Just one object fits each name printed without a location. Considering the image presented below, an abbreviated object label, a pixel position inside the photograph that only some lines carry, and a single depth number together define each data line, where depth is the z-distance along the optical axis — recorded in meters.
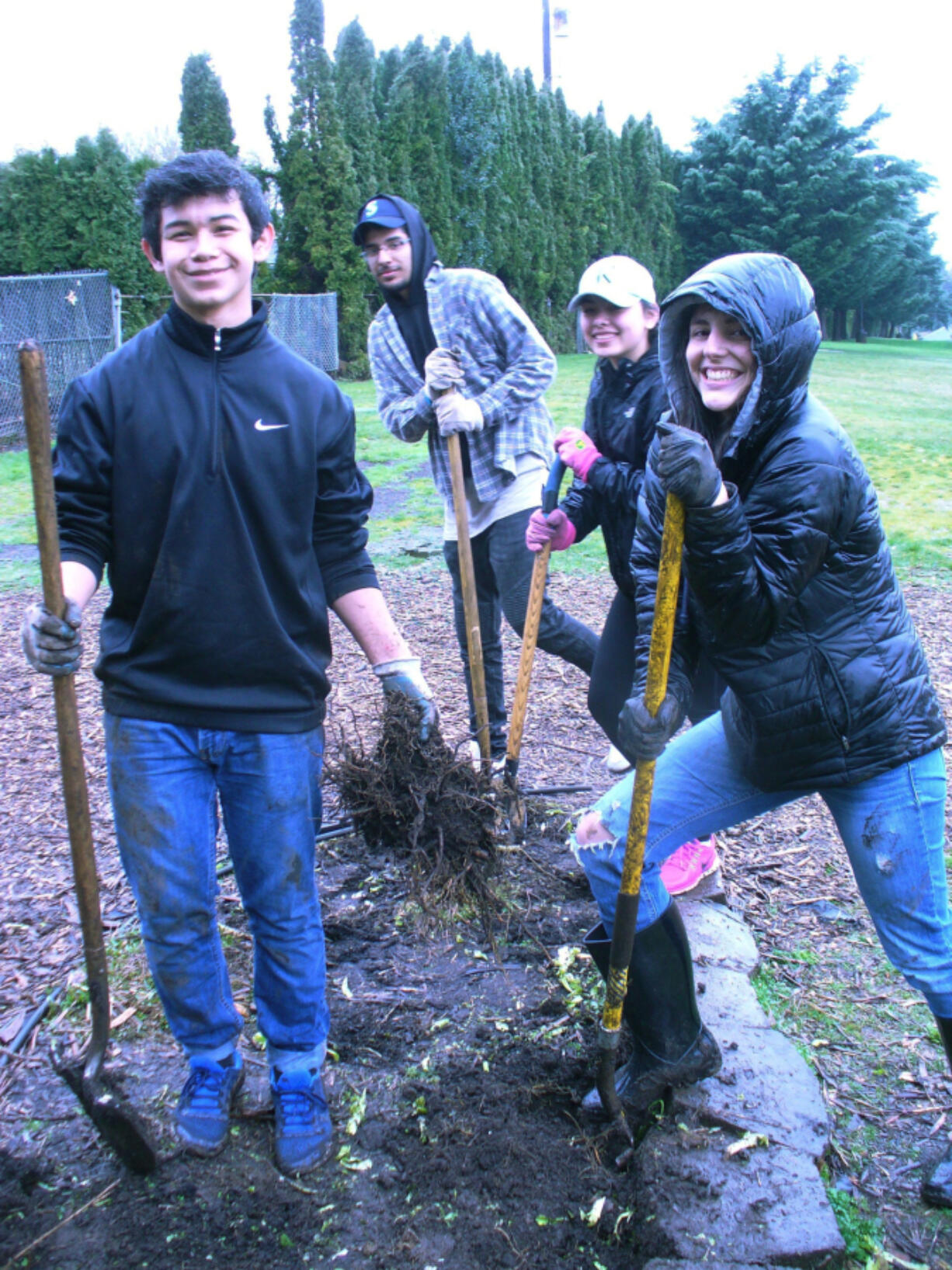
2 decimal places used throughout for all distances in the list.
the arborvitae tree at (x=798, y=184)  29.39
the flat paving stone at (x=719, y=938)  3.00
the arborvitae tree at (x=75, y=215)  15.31
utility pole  28.00
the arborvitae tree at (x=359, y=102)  19.95
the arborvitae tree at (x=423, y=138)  21.02
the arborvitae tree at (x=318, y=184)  19.33
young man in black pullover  2.09
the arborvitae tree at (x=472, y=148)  22.33
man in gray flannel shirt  3.88
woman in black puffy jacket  1.93
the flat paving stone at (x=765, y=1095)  2.31
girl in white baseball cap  3.27
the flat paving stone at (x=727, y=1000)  2.70
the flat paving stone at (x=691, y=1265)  1.98
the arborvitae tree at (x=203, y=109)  18.36
